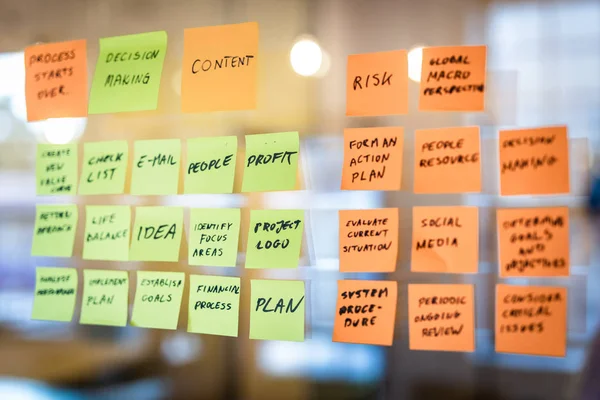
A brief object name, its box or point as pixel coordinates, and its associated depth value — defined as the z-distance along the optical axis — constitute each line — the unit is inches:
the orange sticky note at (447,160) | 32.7
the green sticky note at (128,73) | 38.6
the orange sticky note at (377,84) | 33.9
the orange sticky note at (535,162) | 31.4
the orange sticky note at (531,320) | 31.4
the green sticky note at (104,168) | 39.0
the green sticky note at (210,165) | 36.7
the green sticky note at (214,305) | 36.4
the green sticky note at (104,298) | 38.9
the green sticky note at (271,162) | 35.5
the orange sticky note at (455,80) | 32.8
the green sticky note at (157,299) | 37.5
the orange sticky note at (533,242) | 31.3
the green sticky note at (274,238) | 35.3
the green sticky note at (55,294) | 40.2
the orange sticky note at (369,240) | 33.8
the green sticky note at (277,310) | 35.1
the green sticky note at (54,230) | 40.3
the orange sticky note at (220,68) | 36.8
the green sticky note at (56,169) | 40.3
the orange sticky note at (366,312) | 33.8
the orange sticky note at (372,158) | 33.7
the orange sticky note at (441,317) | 32.6
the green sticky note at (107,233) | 38.9
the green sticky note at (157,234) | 37.8
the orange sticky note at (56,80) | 40.3
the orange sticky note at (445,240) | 32.6
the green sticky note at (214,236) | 36.5
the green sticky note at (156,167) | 37.9
